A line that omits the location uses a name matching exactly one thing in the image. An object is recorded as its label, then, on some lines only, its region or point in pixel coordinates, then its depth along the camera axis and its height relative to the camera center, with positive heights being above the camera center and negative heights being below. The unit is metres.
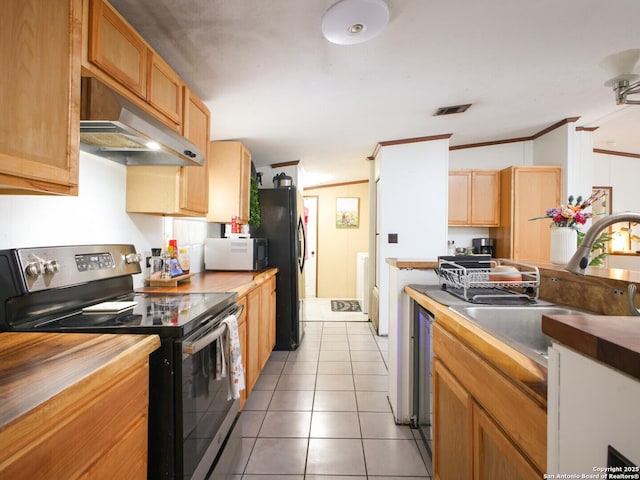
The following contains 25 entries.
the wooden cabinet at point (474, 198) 4.19 +0.60
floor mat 5.14 -1.14
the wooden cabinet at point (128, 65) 1.14 +0.75
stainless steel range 1.01 -0.29
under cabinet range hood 1.11 +0.43
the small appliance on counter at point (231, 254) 2.73 -0.13
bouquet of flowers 1.69 +0.15
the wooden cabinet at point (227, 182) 2.79 +0.51
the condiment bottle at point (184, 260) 2.11 -0.15
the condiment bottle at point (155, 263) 1.94 -0.15
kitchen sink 1.20 -0.30
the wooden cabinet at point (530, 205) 3.93 +0.47
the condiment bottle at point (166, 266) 1.90 -0.17
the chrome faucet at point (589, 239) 0.88 +0.01
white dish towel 1.42 -0.54
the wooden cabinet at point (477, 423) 0.65 -0.48
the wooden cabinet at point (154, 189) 1.79 +0.28
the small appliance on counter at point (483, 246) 4.34 -0.05
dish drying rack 1.33 -0.19
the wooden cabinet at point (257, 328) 2.04 -0.68
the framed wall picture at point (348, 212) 6.27 +0.57
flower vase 1.66 +0.00
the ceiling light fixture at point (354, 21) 1.50 +1.12
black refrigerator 3.25 -0.09
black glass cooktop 1.00 -0.29
